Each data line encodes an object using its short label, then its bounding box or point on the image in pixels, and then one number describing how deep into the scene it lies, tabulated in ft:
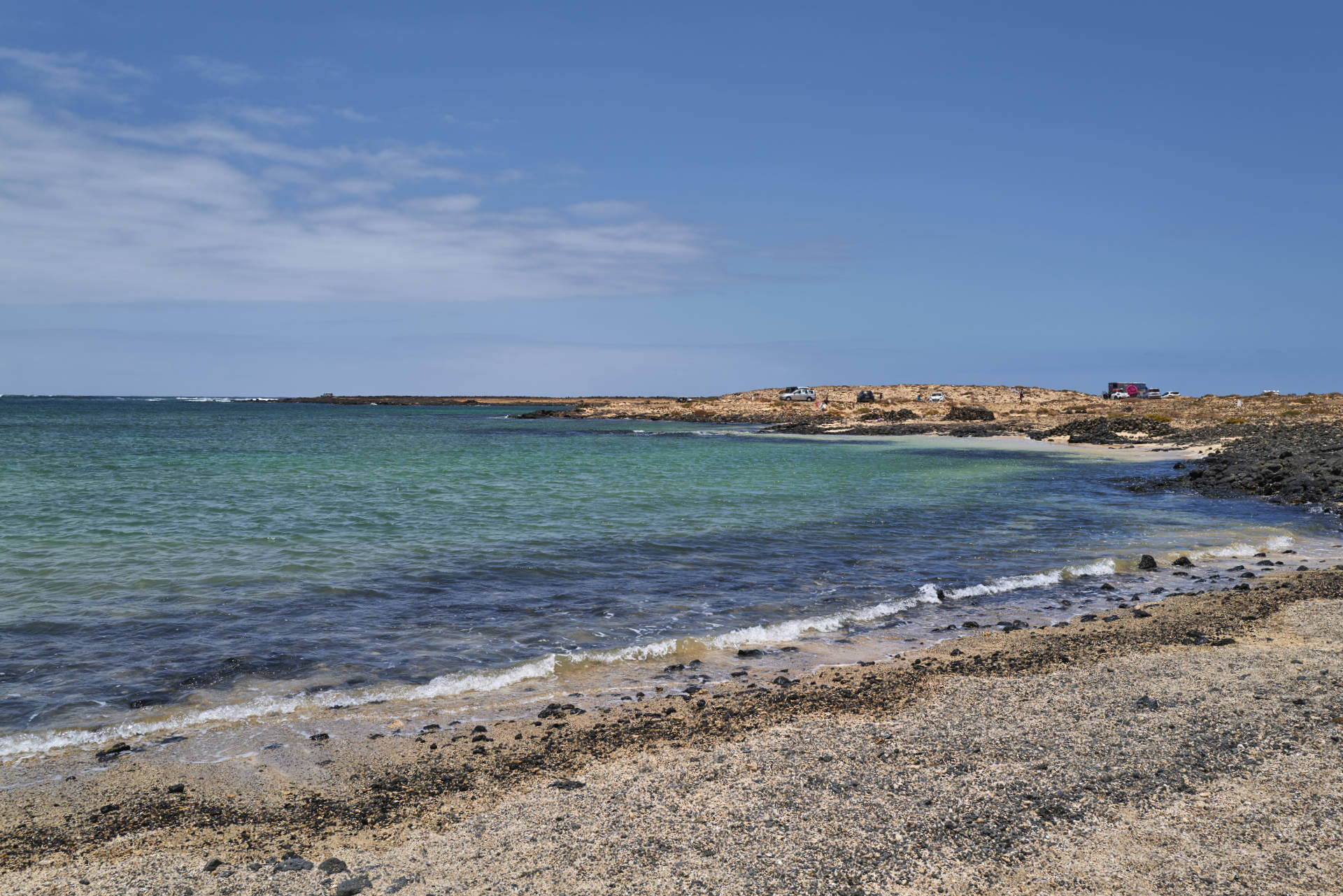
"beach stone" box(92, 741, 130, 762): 25.08
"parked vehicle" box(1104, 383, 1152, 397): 362.94
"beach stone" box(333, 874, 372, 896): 17.04
